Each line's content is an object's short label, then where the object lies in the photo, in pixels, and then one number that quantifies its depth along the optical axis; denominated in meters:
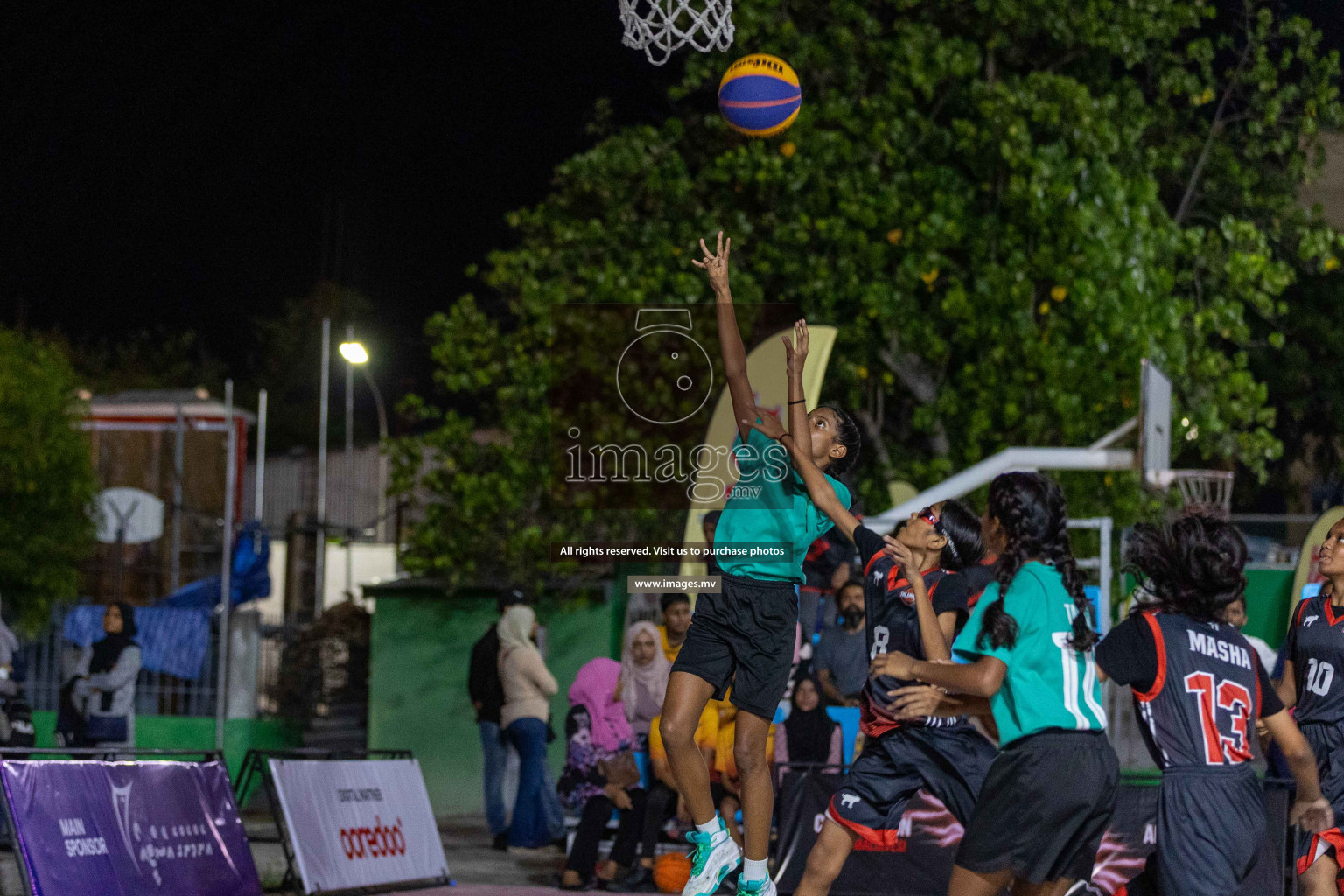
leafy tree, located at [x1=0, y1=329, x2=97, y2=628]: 18.00
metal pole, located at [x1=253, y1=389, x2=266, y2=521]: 18.51
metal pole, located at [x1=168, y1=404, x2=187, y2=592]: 19.86
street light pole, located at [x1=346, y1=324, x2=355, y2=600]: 19.03
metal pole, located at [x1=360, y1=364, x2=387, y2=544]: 31.08
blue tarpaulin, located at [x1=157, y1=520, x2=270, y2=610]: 18.83
